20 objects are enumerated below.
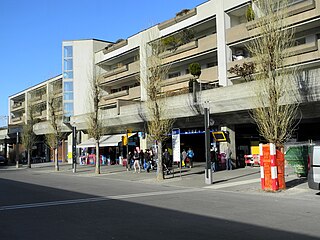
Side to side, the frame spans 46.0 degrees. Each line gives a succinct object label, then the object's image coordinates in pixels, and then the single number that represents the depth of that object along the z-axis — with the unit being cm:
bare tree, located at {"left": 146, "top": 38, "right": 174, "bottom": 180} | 2239
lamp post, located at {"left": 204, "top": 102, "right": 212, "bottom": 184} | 1866
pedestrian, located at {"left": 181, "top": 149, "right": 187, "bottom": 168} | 3023
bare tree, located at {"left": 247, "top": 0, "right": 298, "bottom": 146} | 1541
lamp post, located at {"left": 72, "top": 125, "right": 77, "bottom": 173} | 3158
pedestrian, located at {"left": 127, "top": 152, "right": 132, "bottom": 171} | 3036
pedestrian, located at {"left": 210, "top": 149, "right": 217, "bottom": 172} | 2592
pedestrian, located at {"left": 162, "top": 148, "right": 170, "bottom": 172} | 2600
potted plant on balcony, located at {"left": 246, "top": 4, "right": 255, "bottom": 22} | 2823
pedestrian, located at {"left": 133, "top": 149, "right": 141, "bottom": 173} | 2820
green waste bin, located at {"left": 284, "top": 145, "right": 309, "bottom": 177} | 1848
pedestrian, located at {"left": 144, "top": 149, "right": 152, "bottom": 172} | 2769
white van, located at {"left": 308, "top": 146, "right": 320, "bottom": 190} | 1267
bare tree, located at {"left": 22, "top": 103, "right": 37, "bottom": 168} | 4447
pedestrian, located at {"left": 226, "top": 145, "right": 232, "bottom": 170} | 2662
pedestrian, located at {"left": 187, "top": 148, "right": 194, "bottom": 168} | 2953
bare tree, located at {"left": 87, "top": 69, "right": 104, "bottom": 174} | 2972
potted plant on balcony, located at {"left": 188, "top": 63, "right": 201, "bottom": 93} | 3078
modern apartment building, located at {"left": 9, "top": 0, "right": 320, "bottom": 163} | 2577
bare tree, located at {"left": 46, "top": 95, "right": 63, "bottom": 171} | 3662
